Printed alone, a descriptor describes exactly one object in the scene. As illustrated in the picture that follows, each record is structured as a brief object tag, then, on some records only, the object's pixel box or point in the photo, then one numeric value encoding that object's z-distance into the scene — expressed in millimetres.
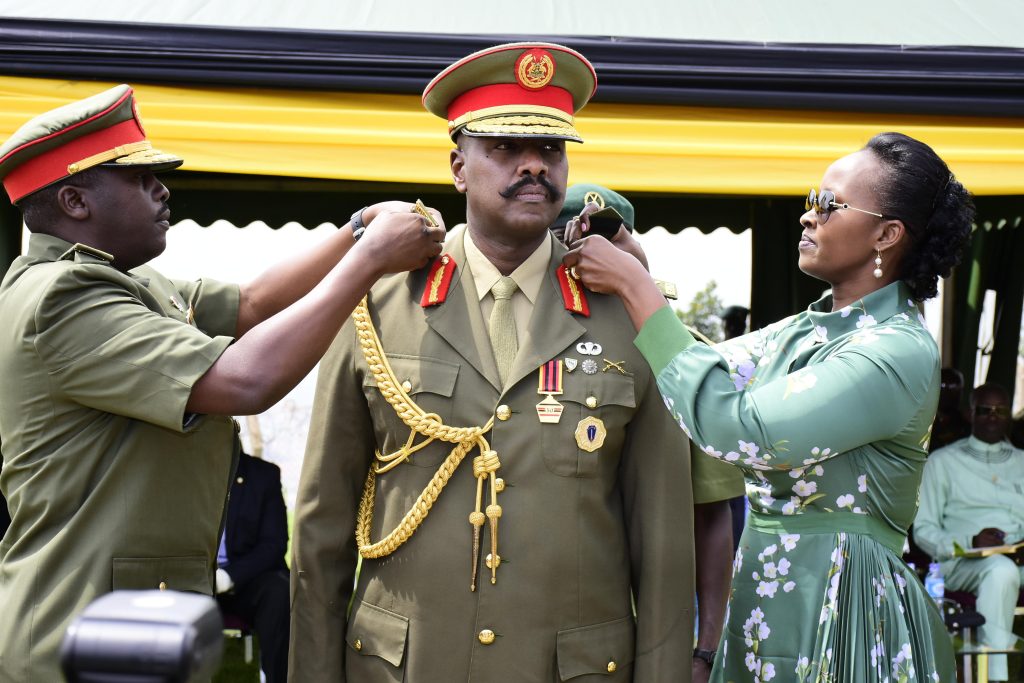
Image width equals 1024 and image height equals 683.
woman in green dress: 2365
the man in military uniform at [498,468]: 2420
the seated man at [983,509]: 5922
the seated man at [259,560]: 5633
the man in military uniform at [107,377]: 2254
